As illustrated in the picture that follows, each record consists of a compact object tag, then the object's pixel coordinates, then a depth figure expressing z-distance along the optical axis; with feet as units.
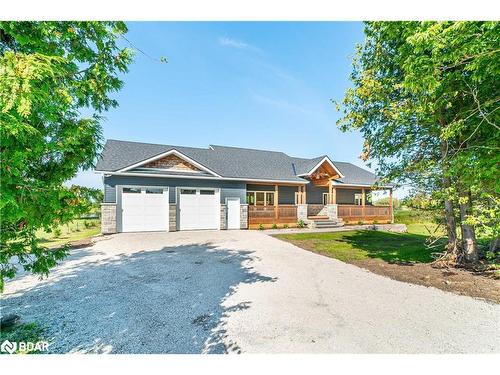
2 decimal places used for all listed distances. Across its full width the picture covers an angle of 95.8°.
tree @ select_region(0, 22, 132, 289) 6.30
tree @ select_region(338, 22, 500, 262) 12.00
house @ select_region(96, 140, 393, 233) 39.50
